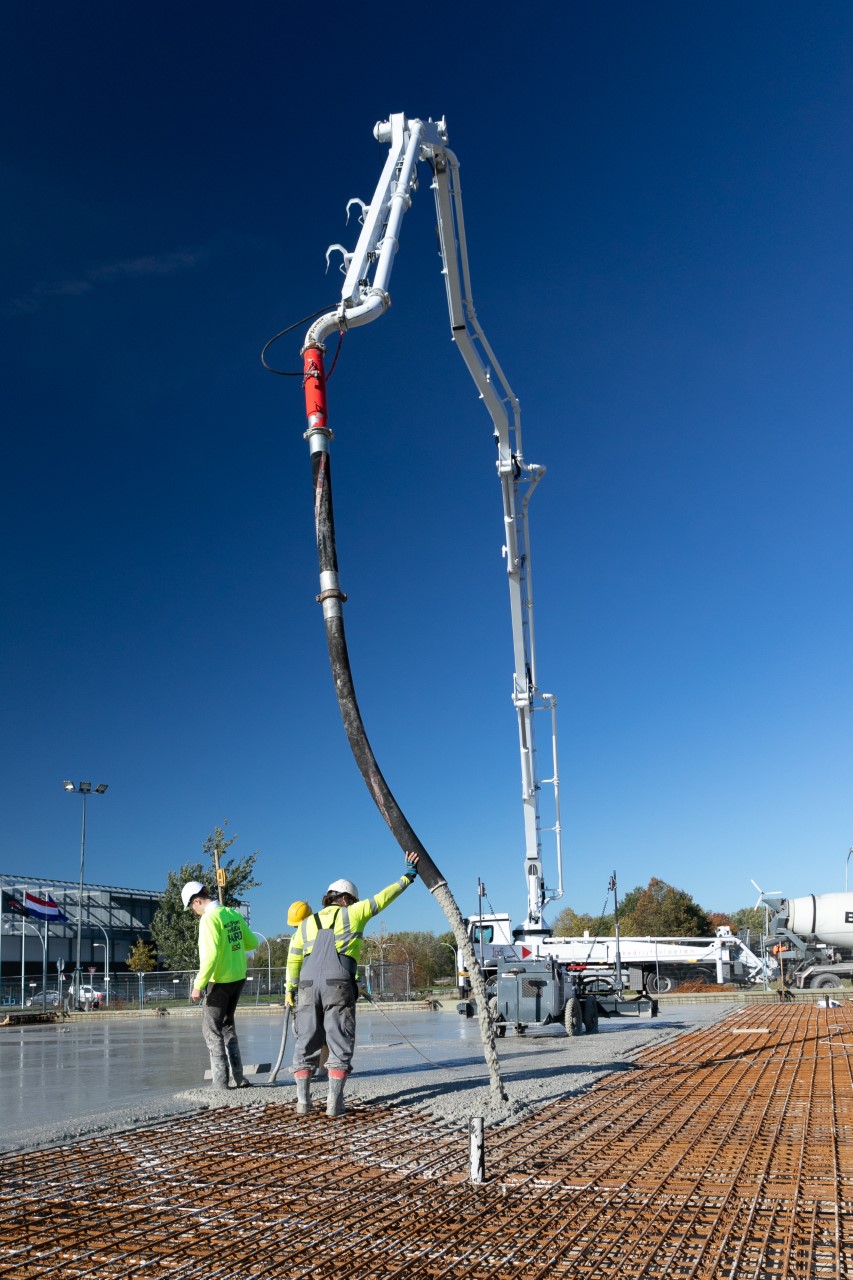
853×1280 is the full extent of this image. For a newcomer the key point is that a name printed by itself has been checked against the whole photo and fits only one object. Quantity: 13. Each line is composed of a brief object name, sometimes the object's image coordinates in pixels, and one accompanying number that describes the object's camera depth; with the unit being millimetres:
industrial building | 56812
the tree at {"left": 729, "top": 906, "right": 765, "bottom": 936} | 85938
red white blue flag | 43406
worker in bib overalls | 6973
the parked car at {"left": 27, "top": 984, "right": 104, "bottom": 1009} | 32719
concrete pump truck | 10219
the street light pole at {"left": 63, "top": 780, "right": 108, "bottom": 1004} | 38438
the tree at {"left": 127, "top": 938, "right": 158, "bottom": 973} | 48562
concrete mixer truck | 26250
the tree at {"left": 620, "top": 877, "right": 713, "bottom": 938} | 61750
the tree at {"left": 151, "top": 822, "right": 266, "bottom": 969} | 36531
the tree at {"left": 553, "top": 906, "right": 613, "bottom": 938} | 68506
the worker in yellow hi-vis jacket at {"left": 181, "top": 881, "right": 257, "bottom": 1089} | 8328
